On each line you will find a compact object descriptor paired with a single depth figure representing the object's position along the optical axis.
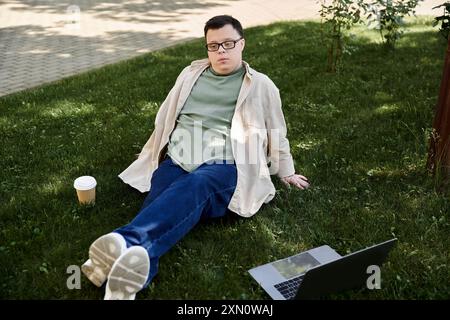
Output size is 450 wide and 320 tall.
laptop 2.52
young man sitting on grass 3.10
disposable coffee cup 3.62
